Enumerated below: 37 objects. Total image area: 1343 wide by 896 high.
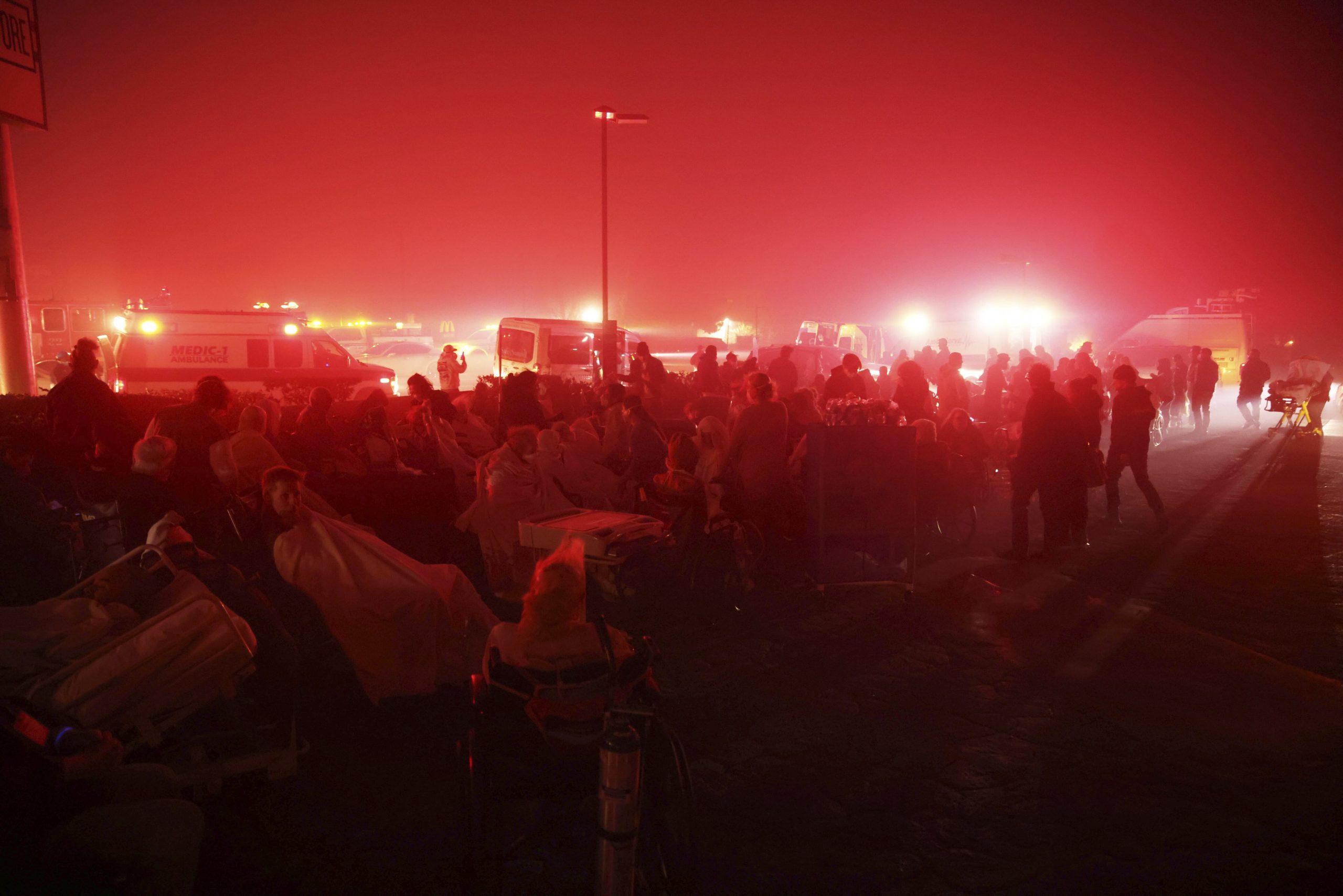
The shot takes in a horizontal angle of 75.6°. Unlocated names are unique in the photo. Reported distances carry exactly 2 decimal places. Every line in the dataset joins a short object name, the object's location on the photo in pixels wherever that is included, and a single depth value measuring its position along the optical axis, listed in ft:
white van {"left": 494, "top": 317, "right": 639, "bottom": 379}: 68.28
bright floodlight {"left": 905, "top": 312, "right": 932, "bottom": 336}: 106.73
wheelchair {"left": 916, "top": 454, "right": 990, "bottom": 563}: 27.58
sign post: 39.73
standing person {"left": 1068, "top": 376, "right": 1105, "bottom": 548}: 27.30
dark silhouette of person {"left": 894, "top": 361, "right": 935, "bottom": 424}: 37.63
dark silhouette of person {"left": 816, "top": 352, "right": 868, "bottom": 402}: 39.06
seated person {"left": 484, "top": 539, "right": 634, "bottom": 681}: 10.18
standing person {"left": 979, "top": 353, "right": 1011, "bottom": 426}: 44.98
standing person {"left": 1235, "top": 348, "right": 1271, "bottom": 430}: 66.59
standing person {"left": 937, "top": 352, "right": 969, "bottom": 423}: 42.04
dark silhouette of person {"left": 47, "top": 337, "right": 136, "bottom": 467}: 25.68
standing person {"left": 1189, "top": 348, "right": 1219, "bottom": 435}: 65.36
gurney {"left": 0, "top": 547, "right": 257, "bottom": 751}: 10.80
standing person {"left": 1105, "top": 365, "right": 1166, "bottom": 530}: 32.83
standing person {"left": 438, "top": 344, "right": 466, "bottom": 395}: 55.98
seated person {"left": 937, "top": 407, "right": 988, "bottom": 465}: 30.86
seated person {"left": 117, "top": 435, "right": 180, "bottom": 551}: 17.53
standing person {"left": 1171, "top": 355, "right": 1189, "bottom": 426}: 68.03
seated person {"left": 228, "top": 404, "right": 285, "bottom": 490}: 22.61
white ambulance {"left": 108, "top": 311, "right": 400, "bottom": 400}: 51.11
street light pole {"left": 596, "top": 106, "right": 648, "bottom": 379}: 53.31
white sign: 39.50
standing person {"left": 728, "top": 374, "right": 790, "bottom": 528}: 23.13
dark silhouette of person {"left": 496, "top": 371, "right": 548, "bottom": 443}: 32.17
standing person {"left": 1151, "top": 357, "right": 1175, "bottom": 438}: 63.30
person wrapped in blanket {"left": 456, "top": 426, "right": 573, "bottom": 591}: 21.98
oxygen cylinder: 9.10
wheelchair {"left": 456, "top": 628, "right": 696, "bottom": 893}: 9.88
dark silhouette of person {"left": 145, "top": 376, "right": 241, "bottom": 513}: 20.59
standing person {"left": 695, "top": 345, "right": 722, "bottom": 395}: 50.72
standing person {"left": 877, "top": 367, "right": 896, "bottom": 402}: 61.87
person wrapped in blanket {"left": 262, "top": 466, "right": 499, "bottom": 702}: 15.20
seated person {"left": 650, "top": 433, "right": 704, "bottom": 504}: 22.66
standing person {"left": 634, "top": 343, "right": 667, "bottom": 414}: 41.93
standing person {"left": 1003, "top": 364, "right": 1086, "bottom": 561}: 26.81
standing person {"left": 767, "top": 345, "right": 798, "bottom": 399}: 46.93
